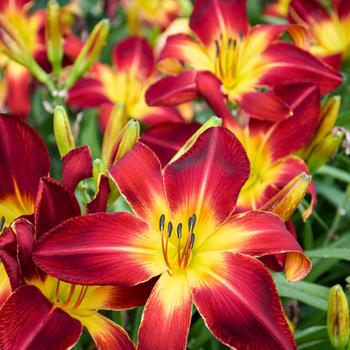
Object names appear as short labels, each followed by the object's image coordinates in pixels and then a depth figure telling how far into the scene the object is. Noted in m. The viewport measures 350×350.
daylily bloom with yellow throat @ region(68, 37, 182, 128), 0.82
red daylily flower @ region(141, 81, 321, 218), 0.70
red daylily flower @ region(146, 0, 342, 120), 0.72
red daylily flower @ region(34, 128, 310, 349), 0.58
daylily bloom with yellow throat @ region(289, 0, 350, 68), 0.81
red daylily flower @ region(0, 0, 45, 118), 0.89
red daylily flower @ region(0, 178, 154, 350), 0.56
